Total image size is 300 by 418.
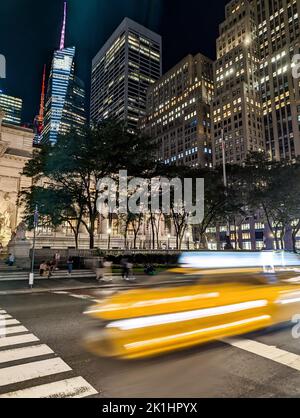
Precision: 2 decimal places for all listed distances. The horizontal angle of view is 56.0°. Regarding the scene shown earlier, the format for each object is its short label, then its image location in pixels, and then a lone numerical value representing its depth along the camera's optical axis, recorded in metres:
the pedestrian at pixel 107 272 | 20.94
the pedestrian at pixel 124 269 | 21.17
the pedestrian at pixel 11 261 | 27.28
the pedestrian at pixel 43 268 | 21.88
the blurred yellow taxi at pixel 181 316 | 6.46
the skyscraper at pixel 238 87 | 117.62
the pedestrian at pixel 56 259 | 24.89
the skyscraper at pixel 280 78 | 112.19
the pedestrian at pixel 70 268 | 23.59
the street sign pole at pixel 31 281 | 16.64
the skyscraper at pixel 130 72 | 185.25
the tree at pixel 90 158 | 26.89
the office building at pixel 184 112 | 132.12
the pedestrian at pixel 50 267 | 22.02
